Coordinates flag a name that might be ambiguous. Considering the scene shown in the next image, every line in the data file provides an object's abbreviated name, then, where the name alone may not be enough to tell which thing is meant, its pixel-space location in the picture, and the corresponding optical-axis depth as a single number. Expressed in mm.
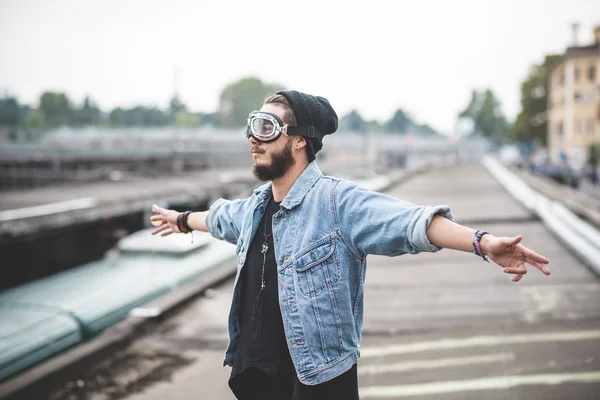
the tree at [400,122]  137500
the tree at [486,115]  114000
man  2189
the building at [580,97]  50469
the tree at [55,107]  119594
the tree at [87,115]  123938
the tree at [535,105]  68125
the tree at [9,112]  90188
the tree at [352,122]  146875
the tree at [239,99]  140500
